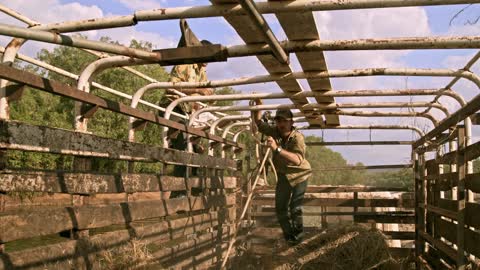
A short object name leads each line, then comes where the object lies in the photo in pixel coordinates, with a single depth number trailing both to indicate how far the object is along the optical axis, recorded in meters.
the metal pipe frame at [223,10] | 3.64
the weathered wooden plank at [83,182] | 3.39
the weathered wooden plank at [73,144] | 3.36
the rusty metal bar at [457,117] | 4.35
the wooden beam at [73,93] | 3.31
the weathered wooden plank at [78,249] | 3.42
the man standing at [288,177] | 7.52
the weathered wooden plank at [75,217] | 3.31
